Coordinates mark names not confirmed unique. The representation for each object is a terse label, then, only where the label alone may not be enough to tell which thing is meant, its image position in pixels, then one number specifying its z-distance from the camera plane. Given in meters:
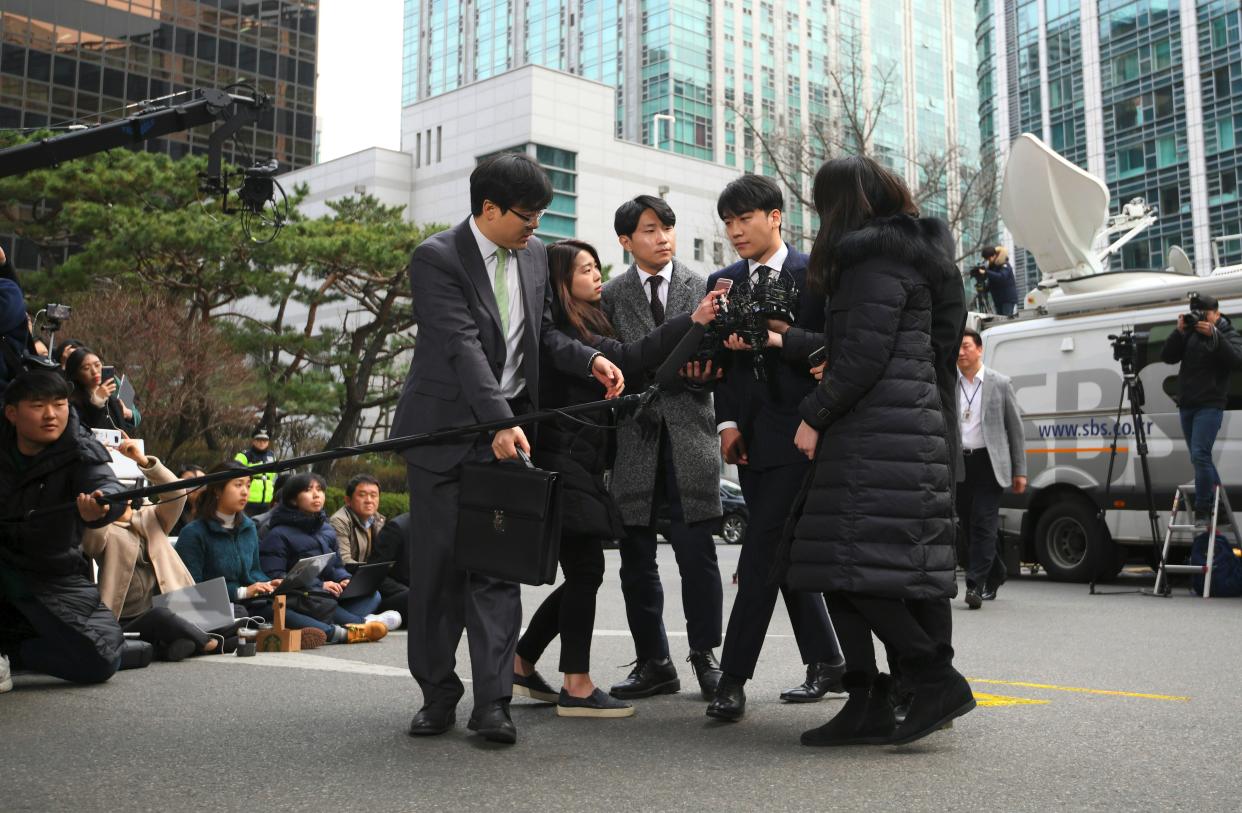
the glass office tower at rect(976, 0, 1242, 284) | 56.41
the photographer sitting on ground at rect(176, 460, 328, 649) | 7.75
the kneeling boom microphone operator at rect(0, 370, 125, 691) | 5.25
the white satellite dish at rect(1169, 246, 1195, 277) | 15.33
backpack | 10.73
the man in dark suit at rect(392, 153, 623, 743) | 4.30
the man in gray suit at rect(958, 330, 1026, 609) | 9.91
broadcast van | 11.91
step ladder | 10.62
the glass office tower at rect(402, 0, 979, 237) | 88.06
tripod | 10.94
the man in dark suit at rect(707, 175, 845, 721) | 4.55
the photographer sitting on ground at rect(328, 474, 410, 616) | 9.26
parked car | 25.67
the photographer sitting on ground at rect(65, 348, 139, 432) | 7.80
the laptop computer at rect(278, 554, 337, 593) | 7.73
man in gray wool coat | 5.03
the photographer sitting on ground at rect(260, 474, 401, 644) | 8.07
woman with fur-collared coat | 3.89
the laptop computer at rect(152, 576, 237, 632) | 7.04
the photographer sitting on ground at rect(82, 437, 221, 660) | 6.70
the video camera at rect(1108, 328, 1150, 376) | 10.87
